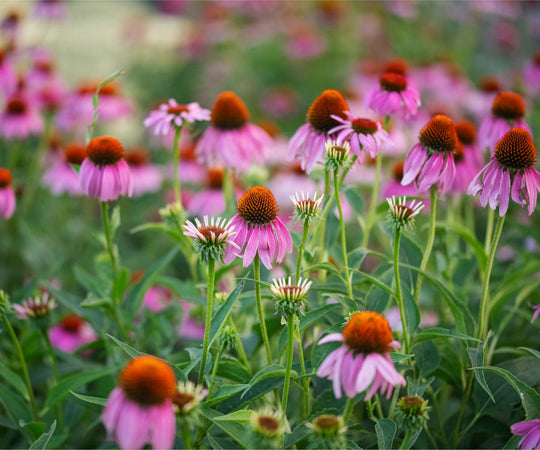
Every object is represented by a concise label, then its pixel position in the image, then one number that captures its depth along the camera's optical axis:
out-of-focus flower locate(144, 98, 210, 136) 1.18
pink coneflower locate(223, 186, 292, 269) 0.83
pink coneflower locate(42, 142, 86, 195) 1.92
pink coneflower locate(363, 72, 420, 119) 1.13
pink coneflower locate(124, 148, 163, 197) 2.10
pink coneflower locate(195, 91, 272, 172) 1.28
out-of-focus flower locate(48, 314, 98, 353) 1.50
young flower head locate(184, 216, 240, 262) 0.78
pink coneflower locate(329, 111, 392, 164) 0.96
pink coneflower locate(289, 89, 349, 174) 1.04
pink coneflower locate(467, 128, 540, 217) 0.87
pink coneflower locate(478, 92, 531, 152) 1.19
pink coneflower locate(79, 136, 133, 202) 1.04
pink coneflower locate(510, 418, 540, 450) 0.77
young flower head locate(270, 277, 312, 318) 0.75
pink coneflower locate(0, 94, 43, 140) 1.93
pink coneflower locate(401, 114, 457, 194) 0.94
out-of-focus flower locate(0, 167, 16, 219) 1.28
